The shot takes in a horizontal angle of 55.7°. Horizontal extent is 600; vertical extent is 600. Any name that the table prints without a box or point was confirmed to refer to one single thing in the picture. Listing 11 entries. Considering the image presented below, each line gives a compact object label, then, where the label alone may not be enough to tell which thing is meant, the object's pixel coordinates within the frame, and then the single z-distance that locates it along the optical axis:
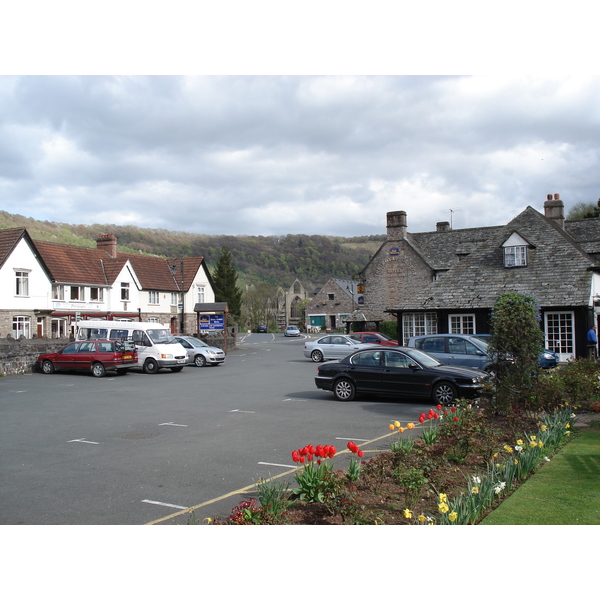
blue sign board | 41.59
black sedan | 14.51
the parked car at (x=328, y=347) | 32.44
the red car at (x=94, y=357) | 25.66
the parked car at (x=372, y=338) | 33.62
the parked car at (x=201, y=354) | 31.28
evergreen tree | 76.81
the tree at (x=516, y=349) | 10.98
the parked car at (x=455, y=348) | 18.11
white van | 27.27
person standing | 24.77
